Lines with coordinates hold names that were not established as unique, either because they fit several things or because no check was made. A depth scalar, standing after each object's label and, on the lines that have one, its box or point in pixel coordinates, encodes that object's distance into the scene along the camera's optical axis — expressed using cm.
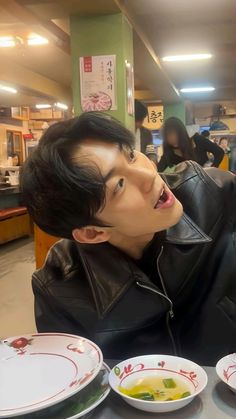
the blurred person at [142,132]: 478
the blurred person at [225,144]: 921
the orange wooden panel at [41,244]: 396
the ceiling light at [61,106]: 959
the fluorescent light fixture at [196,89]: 948
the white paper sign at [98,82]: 369
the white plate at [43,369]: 67
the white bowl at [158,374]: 67
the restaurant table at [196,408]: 67
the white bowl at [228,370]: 72
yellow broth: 72
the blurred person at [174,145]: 445
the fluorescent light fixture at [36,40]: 488
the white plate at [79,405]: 66
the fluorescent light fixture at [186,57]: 651
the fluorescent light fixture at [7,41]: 473
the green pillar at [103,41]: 371
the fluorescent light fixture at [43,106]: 1031
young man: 85
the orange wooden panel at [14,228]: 690
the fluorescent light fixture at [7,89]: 793
